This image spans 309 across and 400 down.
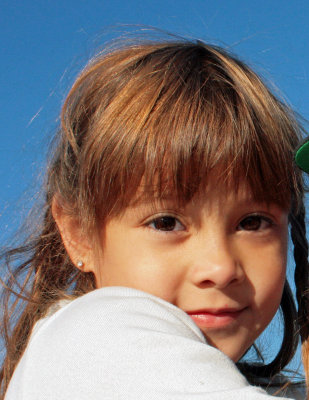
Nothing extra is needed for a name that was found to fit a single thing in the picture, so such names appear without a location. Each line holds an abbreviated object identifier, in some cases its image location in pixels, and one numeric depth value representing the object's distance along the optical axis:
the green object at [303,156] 1.06
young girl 1.10
